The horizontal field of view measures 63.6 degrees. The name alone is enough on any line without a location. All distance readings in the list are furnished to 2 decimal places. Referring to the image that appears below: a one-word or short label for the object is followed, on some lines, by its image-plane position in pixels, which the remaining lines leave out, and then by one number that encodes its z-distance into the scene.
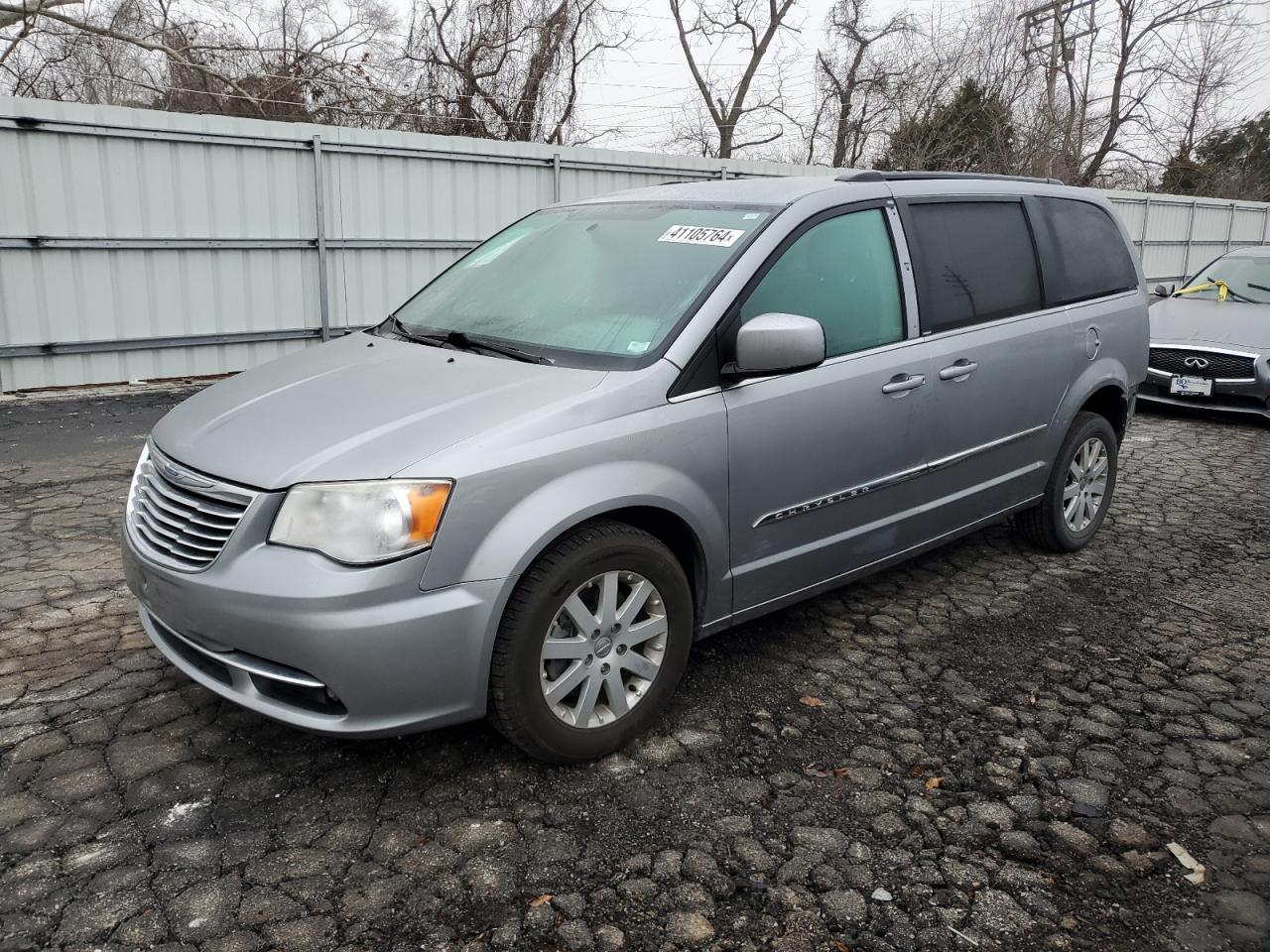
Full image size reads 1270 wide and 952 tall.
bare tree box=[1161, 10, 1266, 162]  28.56
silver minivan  2.68
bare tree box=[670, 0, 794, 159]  24.25
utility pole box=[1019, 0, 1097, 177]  24.75
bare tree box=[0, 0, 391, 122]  17.17
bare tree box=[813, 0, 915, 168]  24.22
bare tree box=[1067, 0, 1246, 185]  27.50
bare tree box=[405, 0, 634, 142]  19.39
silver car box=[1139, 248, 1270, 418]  8.62
